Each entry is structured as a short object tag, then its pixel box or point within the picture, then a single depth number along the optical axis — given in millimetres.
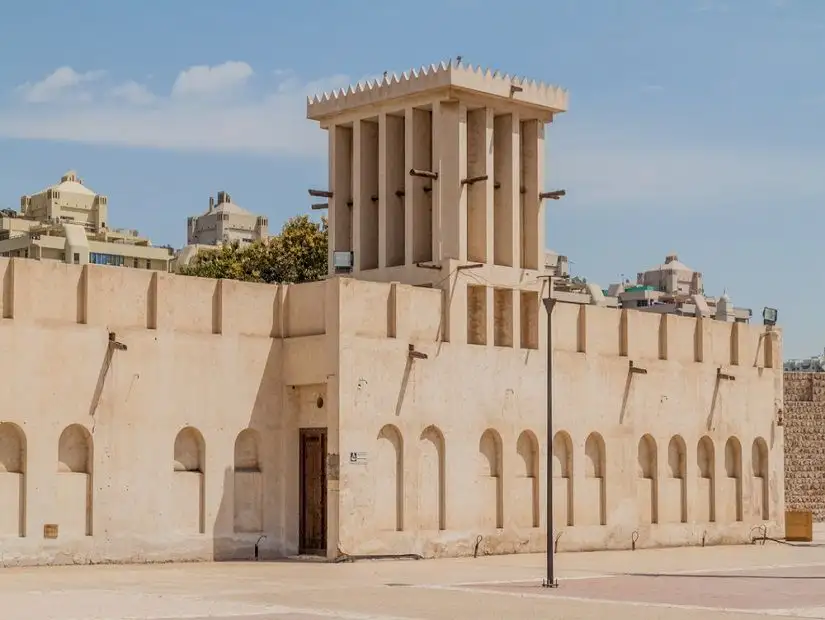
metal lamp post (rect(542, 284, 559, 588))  25016
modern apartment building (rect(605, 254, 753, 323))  112625
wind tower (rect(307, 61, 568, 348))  34188
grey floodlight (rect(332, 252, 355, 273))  35531
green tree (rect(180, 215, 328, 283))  61938
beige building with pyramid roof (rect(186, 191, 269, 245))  150250
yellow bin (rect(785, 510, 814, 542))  40844
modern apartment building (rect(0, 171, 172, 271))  102875
